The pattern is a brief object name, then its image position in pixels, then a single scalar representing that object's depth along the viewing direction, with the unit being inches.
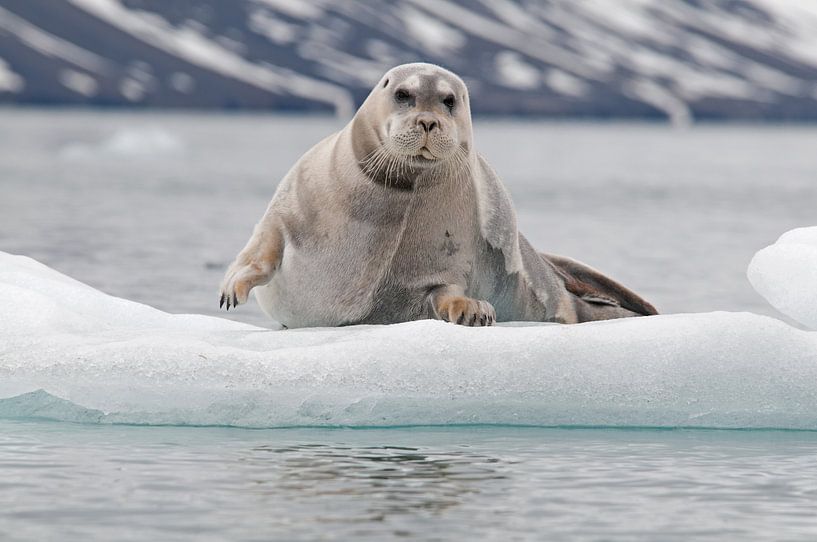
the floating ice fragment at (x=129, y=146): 4434.1
